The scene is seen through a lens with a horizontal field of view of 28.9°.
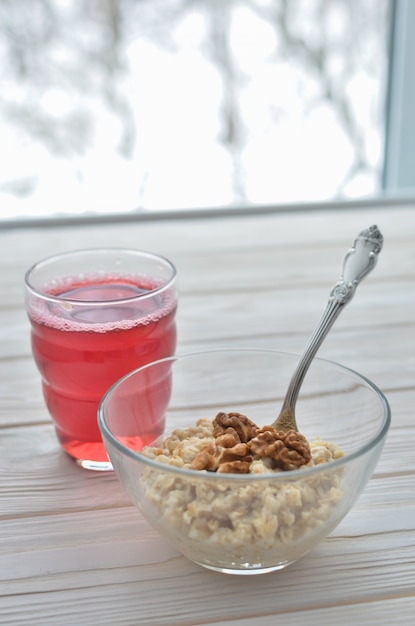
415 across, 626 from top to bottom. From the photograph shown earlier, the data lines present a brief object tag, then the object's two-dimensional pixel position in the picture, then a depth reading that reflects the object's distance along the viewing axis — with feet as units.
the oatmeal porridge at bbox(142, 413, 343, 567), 1.86
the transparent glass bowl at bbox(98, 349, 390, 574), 1.87
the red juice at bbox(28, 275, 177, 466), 2.41
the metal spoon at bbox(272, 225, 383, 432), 2.48
